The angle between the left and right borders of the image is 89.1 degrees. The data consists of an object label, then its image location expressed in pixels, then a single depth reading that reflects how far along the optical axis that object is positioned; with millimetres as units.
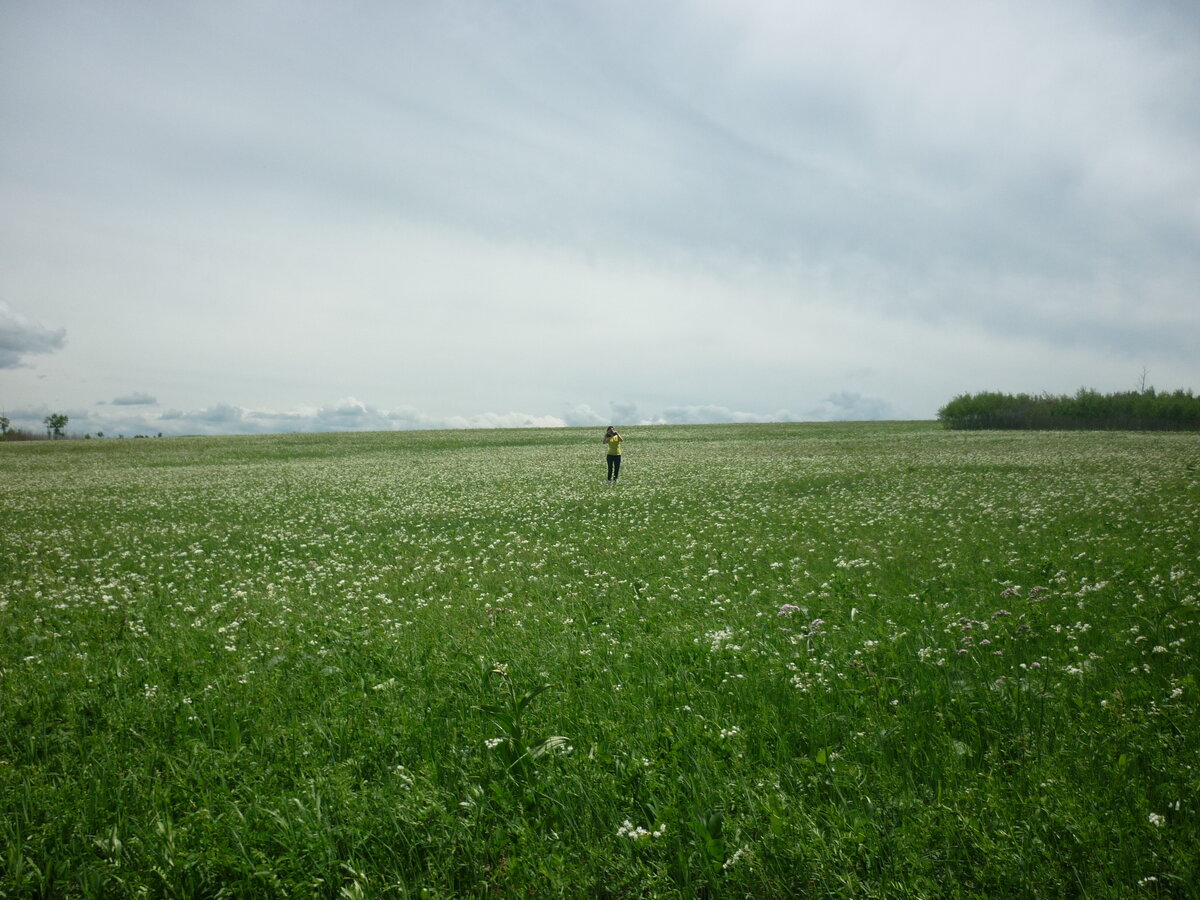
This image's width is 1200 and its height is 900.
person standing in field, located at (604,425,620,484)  28422
